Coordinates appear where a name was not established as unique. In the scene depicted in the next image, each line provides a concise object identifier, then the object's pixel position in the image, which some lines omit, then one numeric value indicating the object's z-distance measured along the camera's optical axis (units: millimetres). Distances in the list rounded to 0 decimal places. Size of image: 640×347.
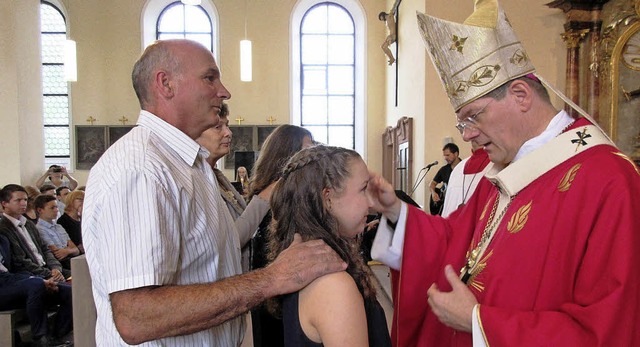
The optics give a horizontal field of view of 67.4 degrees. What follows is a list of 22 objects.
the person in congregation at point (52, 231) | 5512
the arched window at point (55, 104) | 11984
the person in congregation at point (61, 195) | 7992
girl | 1268
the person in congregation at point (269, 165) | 2438
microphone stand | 7223
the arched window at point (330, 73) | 12234
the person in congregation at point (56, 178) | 9328
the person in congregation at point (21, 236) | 4664
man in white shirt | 1133
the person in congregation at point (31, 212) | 5484
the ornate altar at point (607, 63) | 5387
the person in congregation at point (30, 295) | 4383
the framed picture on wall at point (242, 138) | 11758
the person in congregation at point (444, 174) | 6789
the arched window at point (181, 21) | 12000
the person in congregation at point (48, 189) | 6710
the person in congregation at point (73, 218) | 6000
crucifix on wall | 9891
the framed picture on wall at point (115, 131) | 11680
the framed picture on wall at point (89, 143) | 11672
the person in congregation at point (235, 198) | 2443
